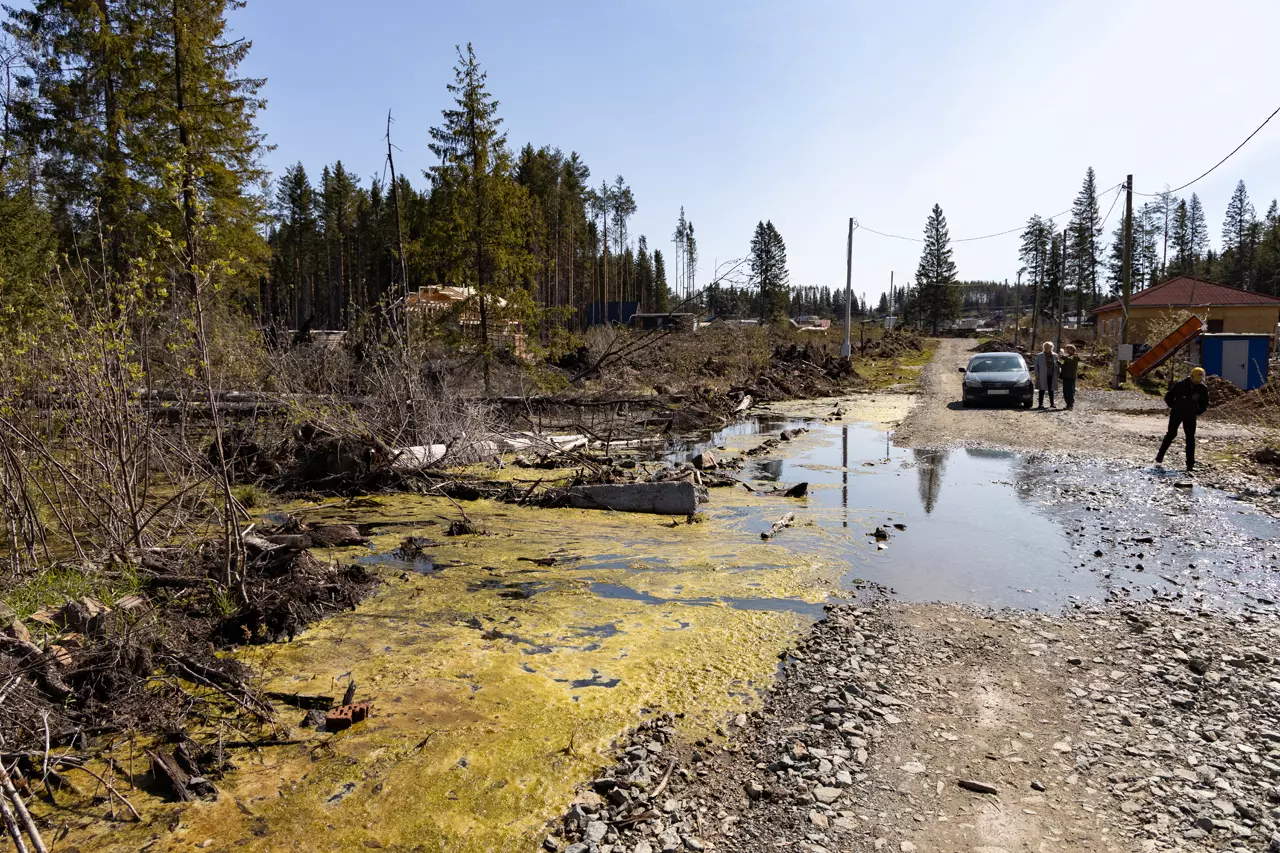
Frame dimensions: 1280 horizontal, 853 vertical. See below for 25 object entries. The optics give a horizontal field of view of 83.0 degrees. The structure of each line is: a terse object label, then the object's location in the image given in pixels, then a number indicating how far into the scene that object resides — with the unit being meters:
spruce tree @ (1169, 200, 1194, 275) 82.06
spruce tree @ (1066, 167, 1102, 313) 78.06
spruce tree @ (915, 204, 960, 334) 87.31
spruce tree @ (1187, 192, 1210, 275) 84.78
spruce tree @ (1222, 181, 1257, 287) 76.12
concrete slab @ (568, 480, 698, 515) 9.97
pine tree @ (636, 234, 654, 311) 87.14
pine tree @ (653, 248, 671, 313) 90.90
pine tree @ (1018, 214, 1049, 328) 64.69
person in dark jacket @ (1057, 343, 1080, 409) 19.70
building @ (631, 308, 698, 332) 49.92
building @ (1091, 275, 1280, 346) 46.69
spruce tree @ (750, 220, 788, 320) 84.62
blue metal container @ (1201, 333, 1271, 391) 22.08
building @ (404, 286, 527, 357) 17.59
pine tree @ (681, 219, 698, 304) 99.88
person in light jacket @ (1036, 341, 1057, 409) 20.53
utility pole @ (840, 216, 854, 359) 34.97
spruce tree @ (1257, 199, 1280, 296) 67.00
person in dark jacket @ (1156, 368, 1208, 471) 11.30
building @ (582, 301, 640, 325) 64.09
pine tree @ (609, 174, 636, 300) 79.12
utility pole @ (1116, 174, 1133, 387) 24.46
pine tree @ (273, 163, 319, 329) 59.84
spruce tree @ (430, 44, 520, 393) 17.34
